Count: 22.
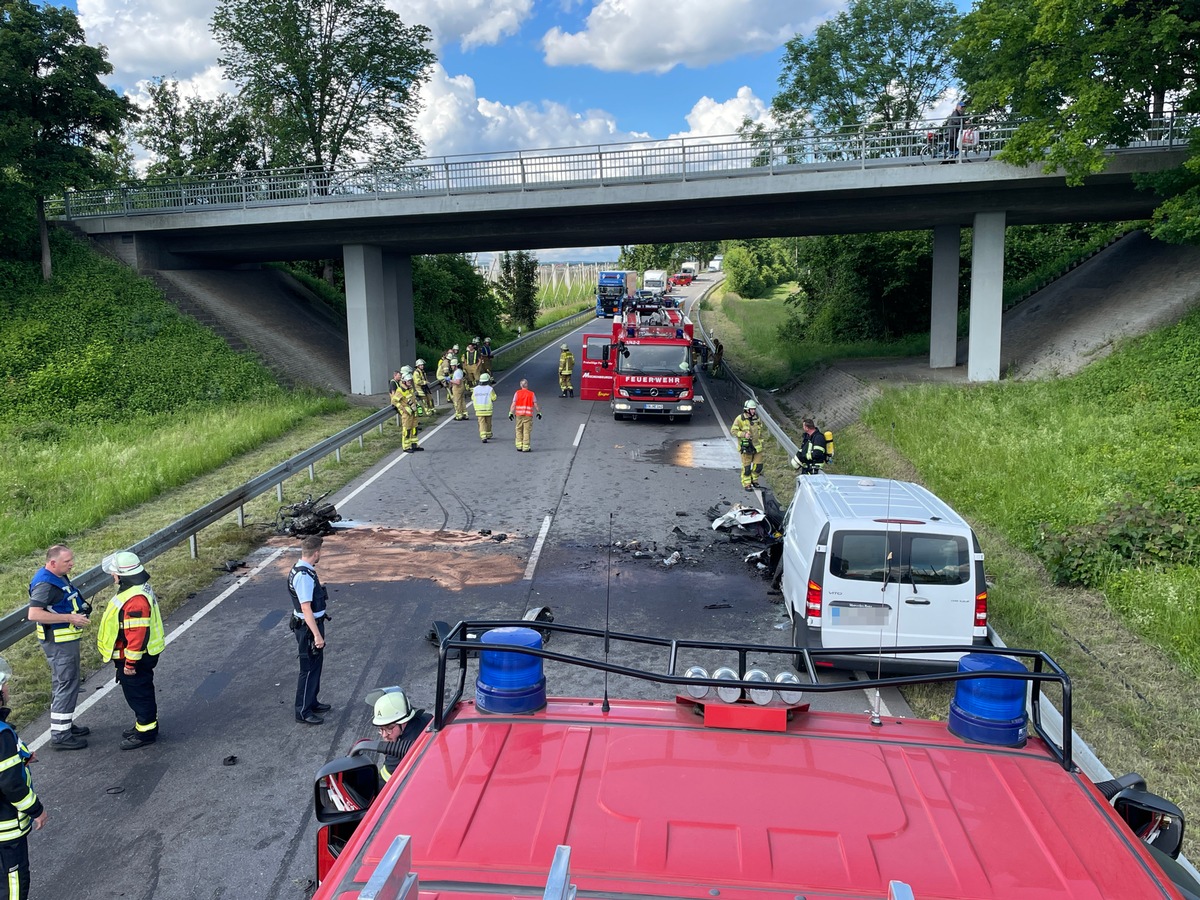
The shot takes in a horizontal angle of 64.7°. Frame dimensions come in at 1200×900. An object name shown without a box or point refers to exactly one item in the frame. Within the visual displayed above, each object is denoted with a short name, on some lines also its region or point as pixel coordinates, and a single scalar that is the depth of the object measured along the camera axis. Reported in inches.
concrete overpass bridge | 935.0
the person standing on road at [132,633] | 286.2
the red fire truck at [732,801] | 111.9
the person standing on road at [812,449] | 569.6
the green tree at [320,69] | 1487.5
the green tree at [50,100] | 973.2
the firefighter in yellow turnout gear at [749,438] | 621.9
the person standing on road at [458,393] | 960.3
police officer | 301.3
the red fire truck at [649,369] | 960.9
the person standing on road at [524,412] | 769.6
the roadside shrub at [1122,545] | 442.0
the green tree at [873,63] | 1695.4
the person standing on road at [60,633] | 291.7
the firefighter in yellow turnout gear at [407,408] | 778.8
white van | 326.6
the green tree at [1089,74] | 748.6
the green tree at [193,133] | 1552.7
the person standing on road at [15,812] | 197.3
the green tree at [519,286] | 2271.2
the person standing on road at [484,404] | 815.1
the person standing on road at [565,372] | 1173.8
